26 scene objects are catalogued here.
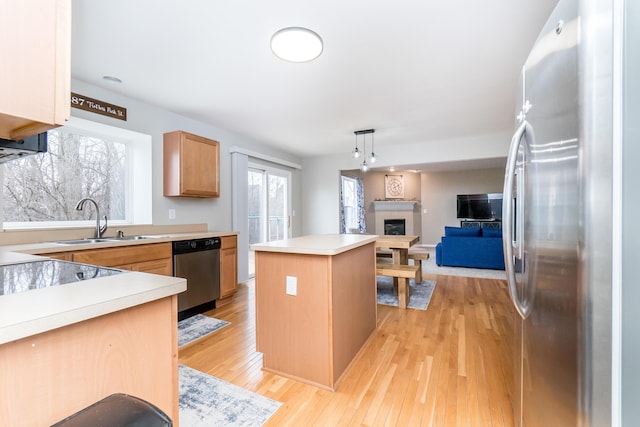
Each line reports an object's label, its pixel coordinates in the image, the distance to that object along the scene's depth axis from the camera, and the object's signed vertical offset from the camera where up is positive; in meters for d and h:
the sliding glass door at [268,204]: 4.95 +0.13
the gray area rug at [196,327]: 2.53 -1.14
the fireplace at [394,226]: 8.78 -0.45
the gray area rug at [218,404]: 1.54 -1.14
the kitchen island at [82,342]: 0.61 -0.34
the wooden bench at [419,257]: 3.99 -0.65
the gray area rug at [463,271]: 4.74 -1.08
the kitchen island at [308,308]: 1.82 -0.66
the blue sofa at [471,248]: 5.09 -0.68
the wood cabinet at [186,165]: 3.25 +0.55
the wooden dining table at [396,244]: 3.63 -0.42
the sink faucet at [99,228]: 2.65 -0.17
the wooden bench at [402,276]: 3.26 -0.74
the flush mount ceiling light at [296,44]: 1.92 +1.19
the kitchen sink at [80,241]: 2.33 -0.27
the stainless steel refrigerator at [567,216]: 0.61 -0.01
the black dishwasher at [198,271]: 2.91 -0.66
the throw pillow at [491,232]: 5.20 -0.38
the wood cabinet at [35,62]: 0.58 +0.33
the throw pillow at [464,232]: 5.38 -0.39
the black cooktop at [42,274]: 0.86 -0.23
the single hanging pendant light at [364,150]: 4.68 +1.14
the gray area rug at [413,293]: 3.46 -1.12
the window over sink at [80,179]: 2.44 +0.31
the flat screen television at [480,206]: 7.86 +0.17
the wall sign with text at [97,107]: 2.61 +1.02
